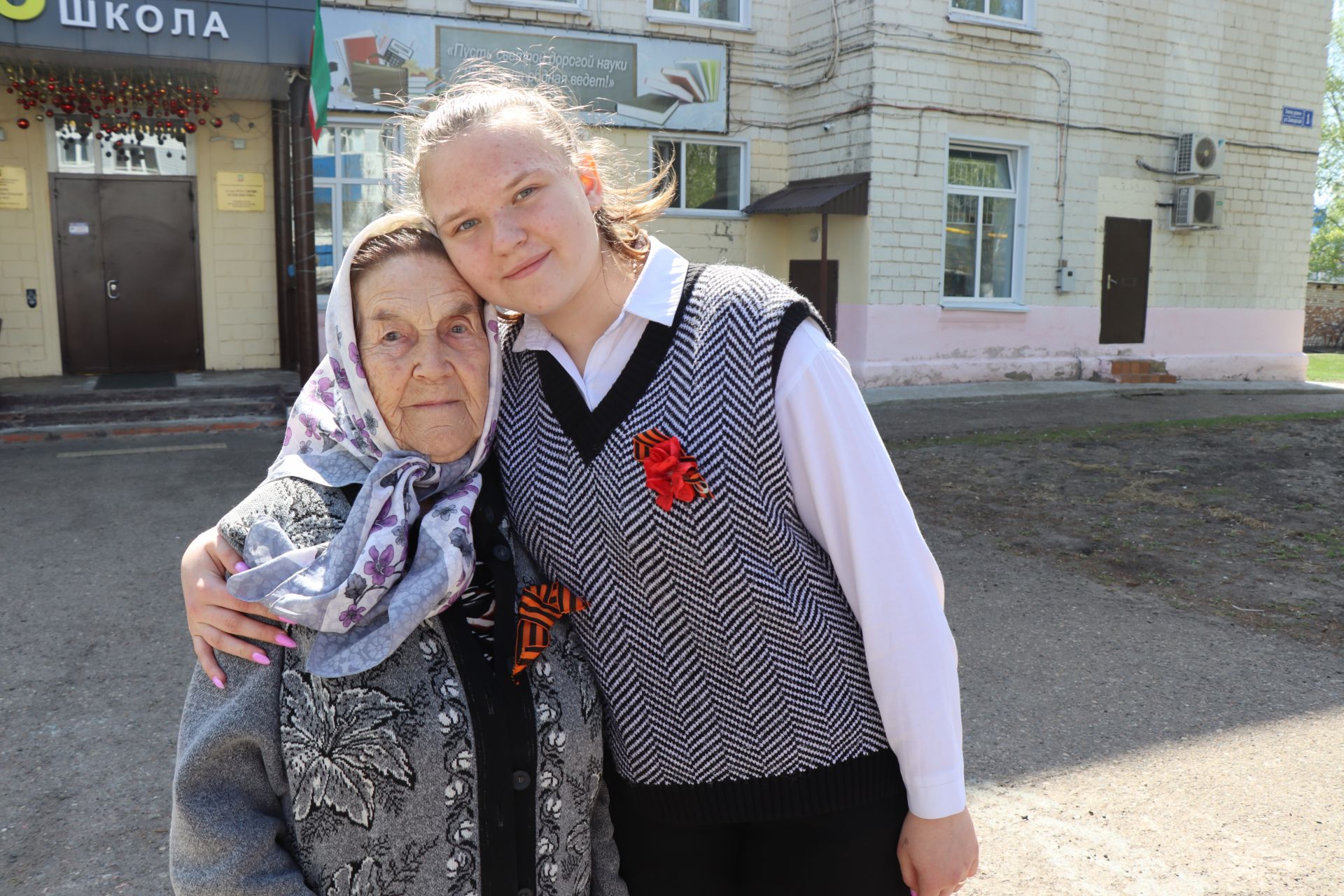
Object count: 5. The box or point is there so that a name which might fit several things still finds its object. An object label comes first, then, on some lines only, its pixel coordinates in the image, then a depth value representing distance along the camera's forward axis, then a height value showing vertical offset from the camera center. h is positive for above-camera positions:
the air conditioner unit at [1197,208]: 14.41 +1.52
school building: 11.19 +1.79
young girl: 1.53 -0.35
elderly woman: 1.47 -0.55
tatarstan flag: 7.98 +1.78
